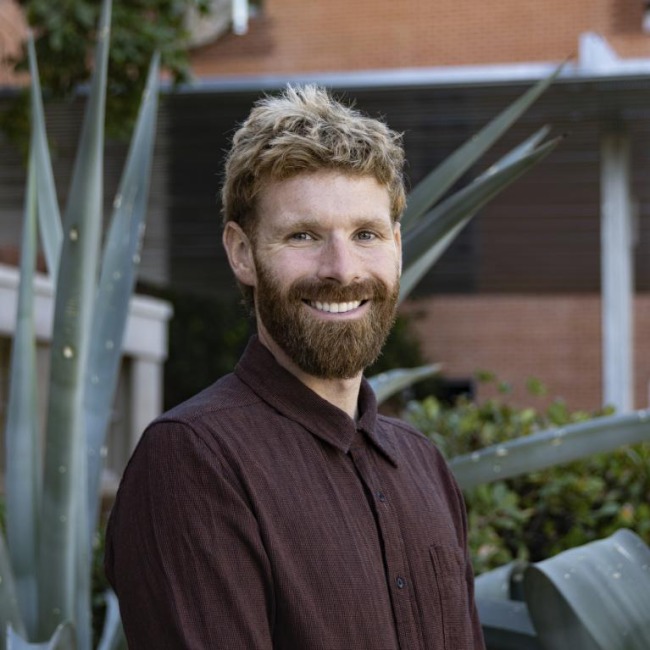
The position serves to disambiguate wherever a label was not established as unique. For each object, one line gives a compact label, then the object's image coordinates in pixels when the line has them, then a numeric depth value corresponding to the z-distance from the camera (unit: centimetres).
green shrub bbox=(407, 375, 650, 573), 397
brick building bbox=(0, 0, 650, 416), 984
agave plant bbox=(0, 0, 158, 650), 249
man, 144
